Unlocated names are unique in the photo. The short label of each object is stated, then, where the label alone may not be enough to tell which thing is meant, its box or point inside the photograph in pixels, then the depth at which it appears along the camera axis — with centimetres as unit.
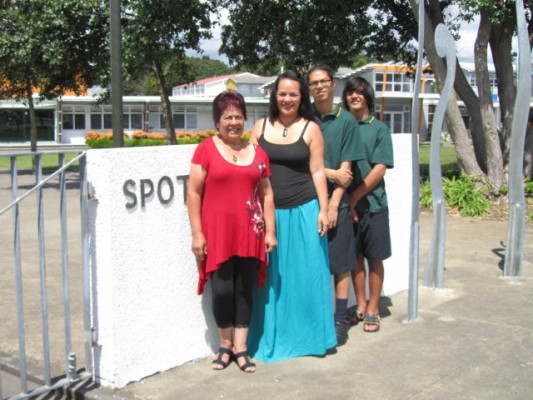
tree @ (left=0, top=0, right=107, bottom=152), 1498
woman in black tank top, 425
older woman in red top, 393
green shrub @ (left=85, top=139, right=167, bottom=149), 3678
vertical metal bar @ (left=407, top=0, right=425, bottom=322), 516
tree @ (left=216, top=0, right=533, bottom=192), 1252
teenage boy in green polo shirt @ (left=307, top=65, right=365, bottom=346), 444
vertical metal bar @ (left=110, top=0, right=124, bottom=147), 820
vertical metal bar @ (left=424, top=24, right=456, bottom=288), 581
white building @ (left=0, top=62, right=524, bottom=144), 4550
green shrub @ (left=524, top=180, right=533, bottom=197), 1270
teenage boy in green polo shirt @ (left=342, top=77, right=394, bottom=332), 481
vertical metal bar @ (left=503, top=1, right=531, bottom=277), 644
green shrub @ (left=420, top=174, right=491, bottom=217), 1163
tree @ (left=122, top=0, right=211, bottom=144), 1469
